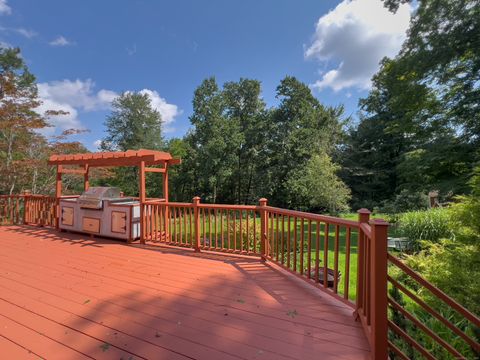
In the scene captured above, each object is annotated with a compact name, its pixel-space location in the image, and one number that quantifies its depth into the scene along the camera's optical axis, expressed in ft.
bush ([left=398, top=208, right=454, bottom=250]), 22.85
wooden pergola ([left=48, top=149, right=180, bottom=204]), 17.75
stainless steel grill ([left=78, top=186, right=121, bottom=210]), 18.97
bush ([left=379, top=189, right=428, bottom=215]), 45.34
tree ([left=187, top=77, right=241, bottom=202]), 58.29
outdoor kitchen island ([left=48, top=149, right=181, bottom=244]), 17.90
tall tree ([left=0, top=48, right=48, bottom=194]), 28.68
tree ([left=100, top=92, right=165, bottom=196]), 63.67
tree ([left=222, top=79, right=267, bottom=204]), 61.72
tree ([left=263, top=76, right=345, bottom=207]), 56.90
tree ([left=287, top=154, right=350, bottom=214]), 49.47
